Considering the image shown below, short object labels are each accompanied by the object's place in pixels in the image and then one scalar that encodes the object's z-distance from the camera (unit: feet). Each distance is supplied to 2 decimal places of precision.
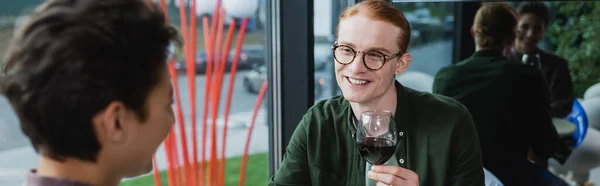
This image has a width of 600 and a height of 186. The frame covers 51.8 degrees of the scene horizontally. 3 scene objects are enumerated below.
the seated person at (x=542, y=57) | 11.12
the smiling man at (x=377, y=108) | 5.13
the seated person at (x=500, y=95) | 8.82
